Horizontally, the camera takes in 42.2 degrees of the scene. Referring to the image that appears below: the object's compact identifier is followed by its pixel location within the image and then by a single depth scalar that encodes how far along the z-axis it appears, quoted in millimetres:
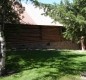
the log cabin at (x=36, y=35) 10498
